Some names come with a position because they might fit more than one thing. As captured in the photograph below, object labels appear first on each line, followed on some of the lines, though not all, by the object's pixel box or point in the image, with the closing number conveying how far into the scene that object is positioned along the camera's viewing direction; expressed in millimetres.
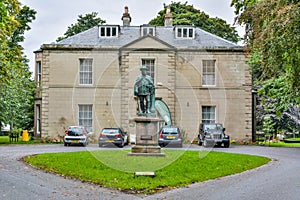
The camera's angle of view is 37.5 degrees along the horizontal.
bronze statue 18812
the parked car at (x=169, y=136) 27062
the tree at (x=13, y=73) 20594
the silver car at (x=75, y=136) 27622
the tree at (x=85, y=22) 57269
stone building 34562
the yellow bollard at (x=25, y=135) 34750
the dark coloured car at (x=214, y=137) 28500
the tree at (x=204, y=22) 52825
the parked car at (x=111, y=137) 27125
